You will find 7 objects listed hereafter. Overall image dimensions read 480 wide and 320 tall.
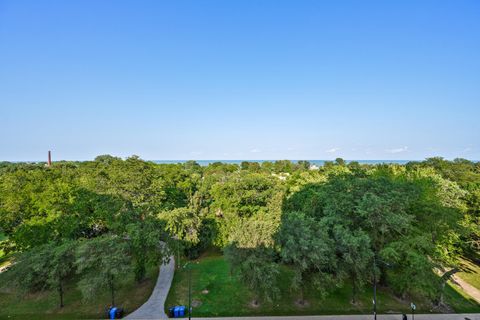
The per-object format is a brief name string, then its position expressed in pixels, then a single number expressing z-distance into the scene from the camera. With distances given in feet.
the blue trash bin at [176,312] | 58.70
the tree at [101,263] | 55.98
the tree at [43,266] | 57.82
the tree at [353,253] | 53.98
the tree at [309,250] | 51.90
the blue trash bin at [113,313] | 57.86
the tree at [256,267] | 53.93
